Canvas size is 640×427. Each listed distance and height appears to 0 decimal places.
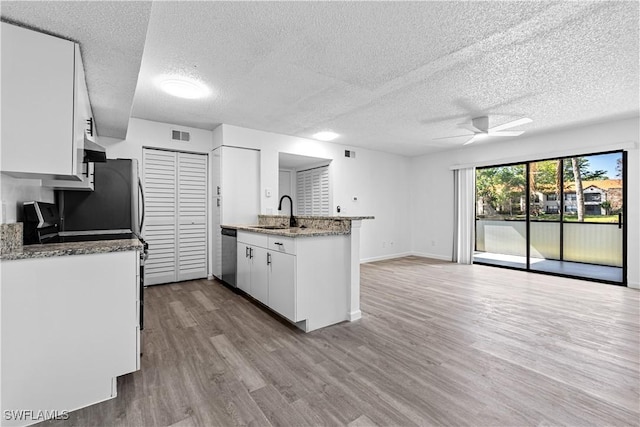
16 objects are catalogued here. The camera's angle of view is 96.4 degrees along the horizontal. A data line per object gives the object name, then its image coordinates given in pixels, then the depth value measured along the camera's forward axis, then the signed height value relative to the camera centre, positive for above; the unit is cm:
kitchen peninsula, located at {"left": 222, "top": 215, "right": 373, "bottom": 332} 251 -54
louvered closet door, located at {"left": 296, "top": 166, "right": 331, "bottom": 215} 573 +50
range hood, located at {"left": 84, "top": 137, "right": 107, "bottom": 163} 201 +45
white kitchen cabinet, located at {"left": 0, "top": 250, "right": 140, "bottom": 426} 132 -58
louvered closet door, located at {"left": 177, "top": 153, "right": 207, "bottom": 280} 430 -2
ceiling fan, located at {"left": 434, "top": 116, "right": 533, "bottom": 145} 367 +122
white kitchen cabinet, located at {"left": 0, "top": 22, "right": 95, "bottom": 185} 144 +58
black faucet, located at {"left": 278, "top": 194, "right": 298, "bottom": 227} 352 -9
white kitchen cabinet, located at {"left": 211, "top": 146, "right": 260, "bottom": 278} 423 +39
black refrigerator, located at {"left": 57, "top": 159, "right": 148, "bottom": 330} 267 +9
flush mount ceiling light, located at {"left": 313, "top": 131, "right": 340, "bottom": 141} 483 +139
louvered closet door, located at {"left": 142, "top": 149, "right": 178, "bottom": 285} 404 +1
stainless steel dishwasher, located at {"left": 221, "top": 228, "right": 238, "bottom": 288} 372 -56
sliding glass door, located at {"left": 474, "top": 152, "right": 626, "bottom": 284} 445 +0
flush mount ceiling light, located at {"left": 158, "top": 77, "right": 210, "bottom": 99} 281 +131
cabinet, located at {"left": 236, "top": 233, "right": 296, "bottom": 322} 255 -62
